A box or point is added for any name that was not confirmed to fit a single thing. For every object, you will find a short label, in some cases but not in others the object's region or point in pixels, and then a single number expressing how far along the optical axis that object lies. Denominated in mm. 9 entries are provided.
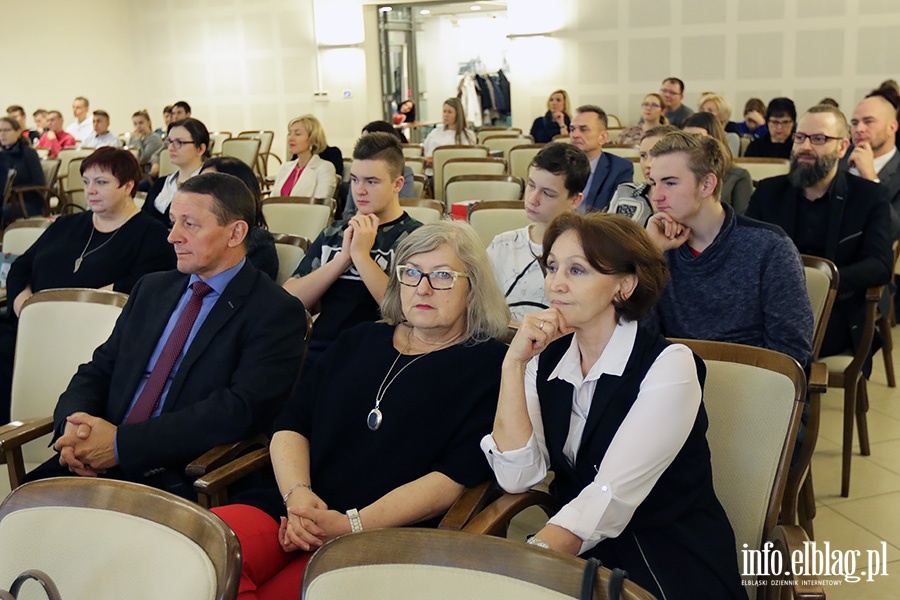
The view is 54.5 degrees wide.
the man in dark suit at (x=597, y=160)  4594
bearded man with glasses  3299
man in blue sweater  2494
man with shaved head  4629
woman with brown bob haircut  1709
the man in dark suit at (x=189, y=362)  2342
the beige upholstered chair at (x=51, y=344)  2746
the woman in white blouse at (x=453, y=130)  8781
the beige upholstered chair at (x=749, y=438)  1879
